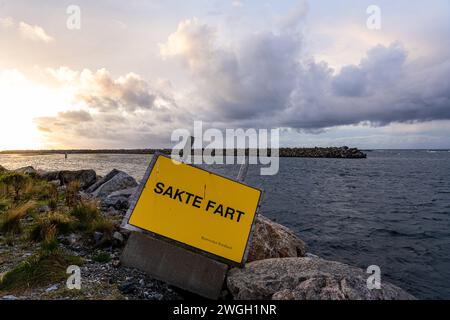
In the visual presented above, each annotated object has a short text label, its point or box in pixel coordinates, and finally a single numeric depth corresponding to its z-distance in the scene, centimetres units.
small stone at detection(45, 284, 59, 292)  487
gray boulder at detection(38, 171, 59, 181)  2051
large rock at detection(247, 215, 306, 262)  716
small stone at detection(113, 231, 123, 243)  729
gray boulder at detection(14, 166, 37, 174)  2221
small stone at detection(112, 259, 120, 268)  600
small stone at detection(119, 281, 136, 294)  508
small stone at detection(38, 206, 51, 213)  989
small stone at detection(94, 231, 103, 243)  724
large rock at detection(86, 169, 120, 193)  1762
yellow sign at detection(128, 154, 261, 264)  563
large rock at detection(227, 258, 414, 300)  436
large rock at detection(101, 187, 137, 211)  1215
